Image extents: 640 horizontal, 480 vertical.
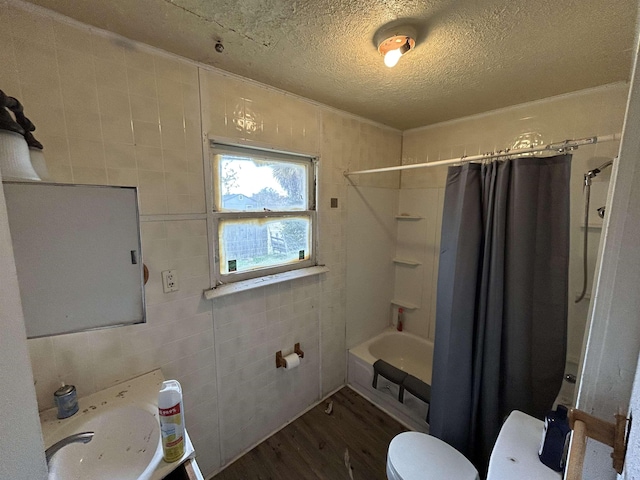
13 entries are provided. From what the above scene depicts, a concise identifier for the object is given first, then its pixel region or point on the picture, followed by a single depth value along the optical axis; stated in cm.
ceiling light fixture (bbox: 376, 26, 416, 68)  109
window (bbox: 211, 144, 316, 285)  154
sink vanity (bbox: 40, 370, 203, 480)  86
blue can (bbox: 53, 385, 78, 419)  101
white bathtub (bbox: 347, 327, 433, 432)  192
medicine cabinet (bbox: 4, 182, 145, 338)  75
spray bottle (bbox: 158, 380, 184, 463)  85
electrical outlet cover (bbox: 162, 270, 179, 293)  132
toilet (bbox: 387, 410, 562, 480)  90
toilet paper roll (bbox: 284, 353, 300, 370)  181
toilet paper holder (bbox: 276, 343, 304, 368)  183
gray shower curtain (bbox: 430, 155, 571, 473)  128
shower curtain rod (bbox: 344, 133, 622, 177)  103
